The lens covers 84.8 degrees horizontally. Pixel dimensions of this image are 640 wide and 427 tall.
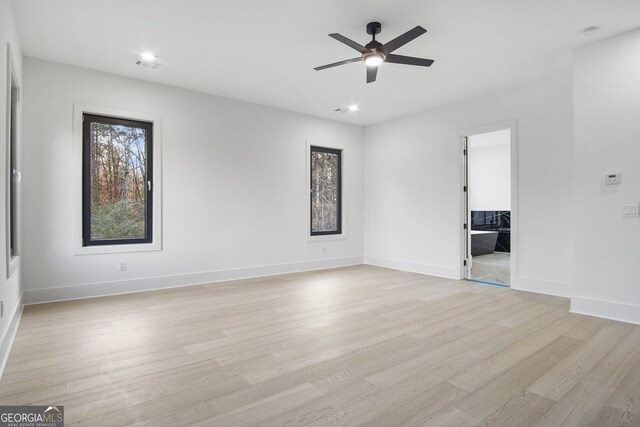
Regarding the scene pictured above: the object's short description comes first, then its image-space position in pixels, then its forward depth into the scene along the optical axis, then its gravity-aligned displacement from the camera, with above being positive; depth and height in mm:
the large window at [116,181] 4324 +391
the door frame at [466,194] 4781 +189
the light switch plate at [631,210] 3311 +8
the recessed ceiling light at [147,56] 3842 +1725
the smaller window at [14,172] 3410 +383
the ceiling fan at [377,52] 2988 +1436
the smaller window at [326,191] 6473 +381
